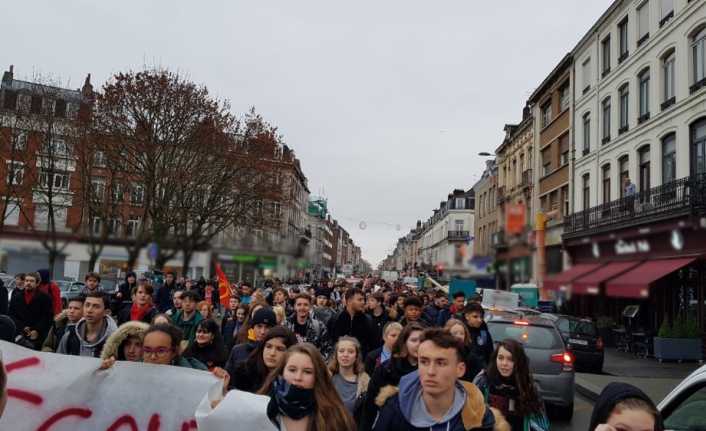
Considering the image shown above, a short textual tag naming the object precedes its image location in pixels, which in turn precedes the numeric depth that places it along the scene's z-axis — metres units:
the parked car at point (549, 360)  9.55
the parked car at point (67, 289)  21.27
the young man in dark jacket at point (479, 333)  7.37
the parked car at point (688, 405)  3.71
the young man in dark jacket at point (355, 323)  8.30
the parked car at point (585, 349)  13.72
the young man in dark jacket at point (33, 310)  7.70
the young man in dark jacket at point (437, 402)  3.37
